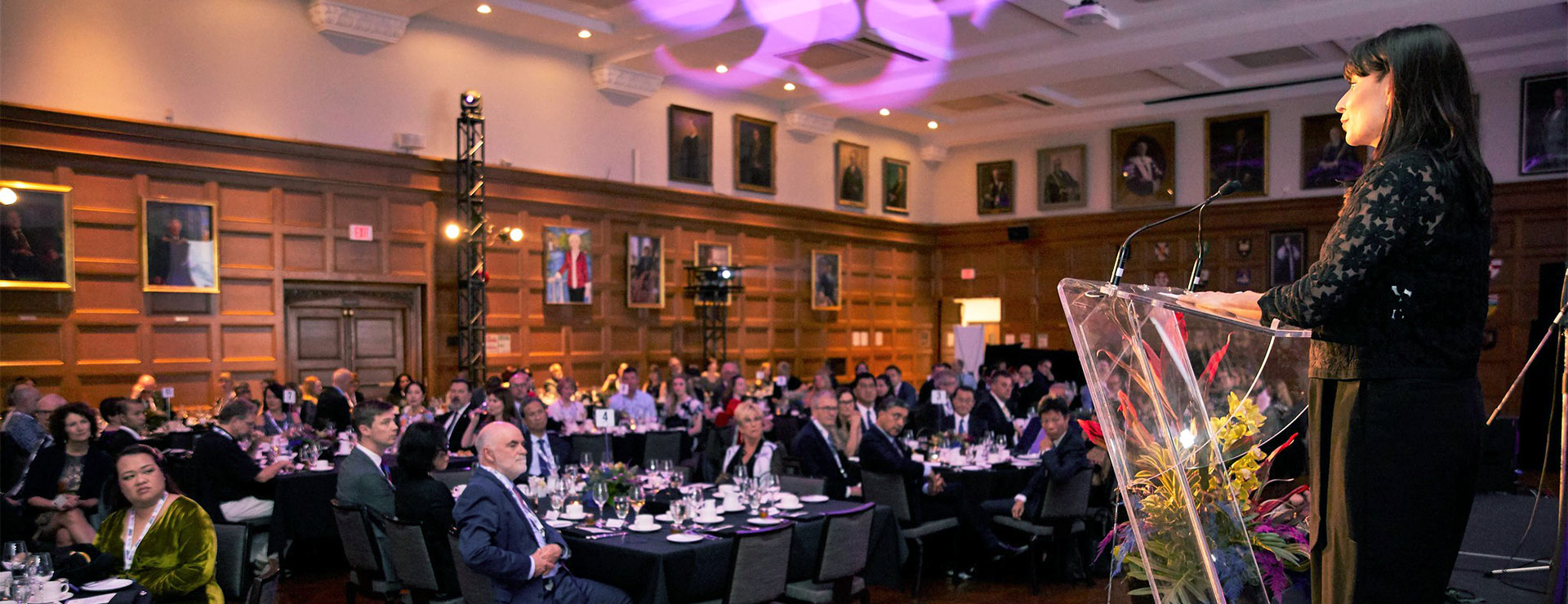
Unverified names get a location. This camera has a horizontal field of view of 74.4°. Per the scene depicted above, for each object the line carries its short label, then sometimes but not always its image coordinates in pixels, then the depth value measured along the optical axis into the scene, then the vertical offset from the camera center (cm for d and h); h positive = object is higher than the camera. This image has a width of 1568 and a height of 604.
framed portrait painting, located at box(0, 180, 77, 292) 955 +53
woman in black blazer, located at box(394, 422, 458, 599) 500 -99
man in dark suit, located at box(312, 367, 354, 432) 916 -101
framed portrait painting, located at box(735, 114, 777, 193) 1641 +228
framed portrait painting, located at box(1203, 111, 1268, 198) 1670 +237
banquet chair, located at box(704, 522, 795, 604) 465 -124
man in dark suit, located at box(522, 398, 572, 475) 723 -105
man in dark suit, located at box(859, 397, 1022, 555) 692 -131
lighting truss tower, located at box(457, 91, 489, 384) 1243 +71
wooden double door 1167 -44
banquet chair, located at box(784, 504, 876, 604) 520 -134
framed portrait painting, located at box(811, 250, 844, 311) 1777 +25
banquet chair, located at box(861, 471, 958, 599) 687 -138
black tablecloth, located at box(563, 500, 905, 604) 468 -126
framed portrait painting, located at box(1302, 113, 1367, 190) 1593 +220
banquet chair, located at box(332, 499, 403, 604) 547 -138
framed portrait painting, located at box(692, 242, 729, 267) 1581 +63
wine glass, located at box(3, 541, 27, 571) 362 -95
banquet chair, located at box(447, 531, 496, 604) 451 -128
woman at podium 169 -4
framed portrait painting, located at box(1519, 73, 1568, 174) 1440 +242
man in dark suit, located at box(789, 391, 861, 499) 716 -114
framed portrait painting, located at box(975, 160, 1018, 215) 1953 +206
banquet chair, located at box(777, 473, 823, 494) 635 -118
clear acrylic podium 190 -20
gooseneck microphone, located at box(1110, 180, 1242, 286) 192 +7
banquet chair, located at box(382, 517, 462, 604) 502 -130
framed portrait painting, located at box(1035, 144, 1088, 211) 1867 +217
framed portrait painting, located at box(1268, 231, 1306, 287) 1647 +65
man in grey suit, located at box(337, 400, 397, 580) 568 -96
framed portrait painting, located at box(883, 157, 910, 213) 1938 +207
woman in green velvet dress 411 -99
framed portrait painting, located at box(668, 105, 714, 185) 1544 +228
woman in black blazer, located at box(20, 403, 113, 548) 617 -108
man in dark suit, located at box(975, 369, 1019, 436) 1028 -111
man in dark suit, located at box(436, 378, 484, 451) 894 -107
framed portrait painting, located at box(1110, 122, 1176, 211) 1756 +224
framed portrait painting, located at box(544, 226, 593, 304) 1391 +41
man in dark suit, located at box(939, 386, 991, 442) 952 -117
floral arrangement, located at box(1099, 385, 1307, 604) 193 -41
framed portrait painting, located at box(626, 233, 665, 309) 1480 +33
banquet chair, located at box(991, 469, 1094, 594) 693 -146
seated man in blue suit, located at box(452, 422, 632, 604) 423 -102
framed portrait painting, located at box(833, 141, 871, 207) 1825 +222
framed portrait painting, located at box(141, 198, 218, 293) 1038 +50
